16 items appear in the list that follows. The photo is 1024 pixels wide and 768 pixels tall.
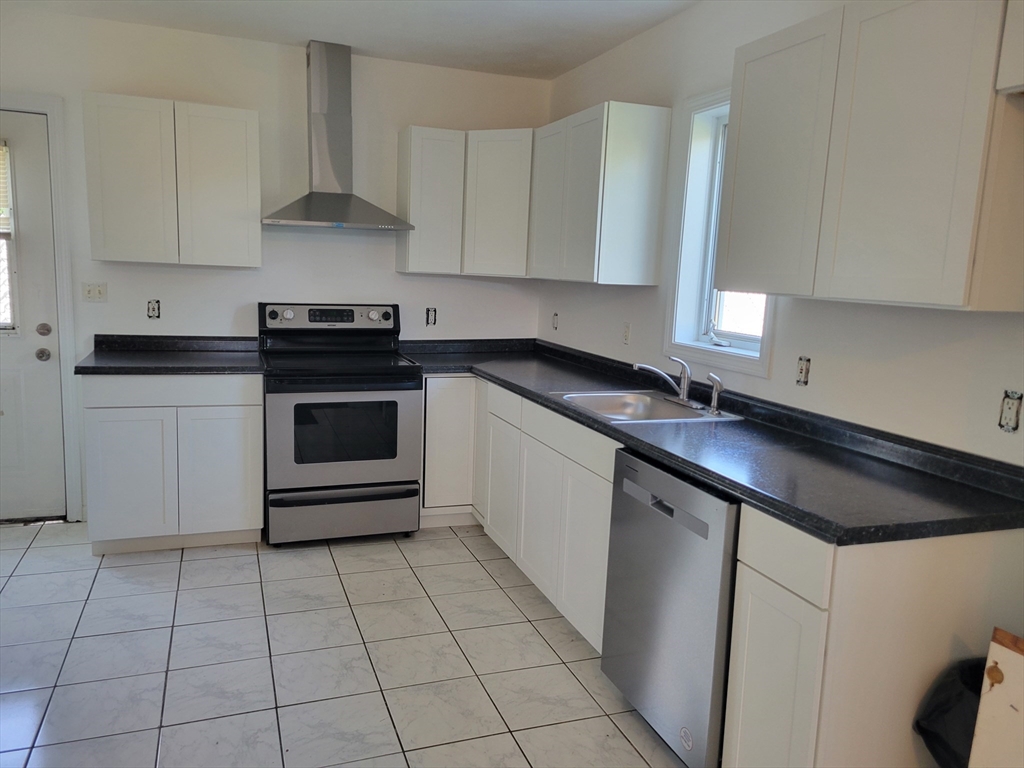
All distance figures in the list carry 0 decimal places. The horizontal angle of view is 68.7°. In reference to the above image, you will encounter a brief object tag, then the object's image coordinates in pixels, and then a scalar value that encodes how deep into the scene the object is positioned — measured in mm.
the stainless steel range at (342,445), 3547
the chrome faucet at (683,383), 2914
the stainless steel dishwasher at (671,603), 1911
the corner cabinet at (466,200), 3932
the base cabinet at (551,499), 2602
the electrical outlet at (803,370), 2502
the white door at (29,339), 3629
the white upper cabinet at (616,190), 3180
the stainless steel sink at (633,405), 2979
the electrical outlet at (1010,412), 1854
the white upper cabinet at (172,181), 3441
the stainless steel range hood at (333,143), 3762
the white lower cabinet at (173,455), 3371
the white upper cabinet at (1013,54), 1542
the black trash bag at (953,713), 1686
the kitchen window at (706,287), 2932
